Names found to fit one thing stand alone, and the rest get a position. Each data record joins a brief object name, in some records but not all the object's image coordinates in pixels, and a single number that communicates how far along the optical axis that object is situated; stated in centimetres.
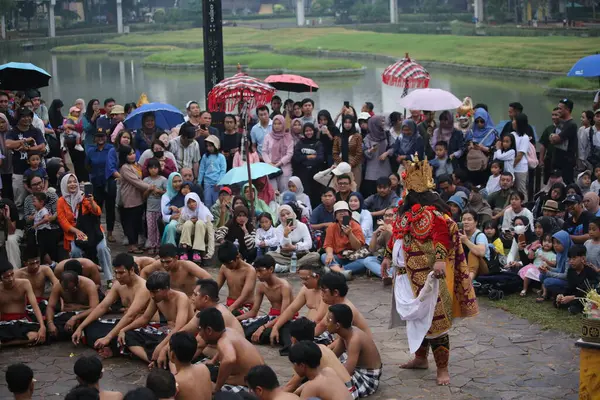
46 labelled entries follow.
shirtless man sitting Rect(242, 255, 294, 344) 874
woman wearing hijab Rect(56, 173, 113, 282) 1066
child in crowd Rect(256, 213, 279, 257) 1127
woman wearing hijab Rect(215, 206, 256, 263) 1138
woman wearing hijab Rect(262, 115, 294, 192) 1300
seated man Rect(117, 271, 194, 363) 832
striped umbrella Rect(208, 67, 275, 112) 1220
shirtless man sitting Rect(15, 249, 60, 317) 941
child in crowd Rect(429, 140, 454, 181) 1289
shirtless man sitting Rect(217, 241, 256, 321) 912
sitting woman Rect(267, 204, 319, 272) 1126
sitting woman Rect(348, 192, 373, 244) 1148
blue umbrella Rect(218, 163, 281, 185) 1195
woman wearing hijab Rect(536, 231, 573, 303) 973
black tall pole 1478
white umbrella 1308
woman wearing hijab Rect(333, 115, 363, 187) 1308
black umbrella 1389
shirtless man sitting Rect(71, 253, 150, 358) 865
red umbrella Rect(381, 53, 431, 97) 1466
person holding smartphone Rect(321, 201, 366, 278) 1095
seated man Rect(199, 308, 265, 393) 698
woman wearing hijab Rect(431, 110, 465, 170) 1305
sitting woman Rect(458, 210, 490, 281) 1007
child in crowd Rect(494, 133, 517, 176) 1263
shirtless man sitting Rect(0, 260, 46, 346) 889
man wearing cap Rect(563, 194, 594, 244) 1048
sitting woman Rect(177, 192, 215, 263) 1130
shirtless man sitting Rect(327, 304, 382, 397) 725
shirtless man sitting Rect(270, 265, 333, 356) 846
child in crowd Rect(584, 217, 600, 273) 952
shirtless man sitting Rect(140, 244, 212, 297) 922
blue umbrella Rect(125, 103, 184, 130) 1330
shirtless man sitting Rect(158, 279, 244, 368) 765
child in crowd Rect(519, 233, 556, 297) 997
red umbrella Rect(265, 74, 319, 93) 1495
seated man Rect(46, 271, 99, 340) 902
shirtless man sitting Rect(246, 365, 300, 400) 587
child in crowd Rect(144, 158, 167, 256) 1196
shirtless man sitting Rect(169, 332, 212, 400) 632
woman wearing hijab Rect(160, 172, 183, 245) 1145
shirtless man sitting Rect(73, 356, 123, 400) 630
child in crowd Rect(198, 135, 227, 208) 1255
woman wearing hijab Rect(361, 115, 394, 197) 1309
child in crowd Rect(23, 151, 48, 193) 1122
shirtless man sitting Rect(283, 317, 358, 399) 657
